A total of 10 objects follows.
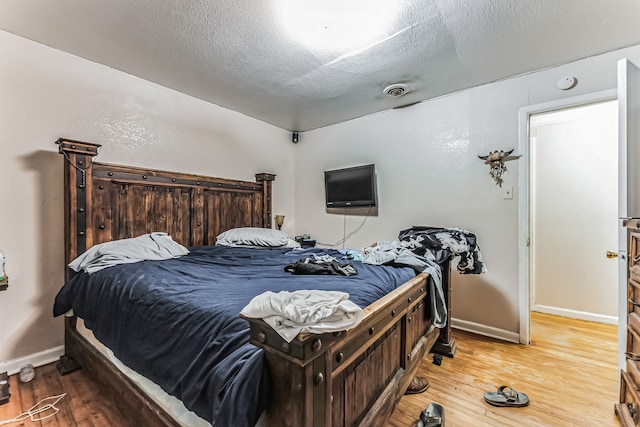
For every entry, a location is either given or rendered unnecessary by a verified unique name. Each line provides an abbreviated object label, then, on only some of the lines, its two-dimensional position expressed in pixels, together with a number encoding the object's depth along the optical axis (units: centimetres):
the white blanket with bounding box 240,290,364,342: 71
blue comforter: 79
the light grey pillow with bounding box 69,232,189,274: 189
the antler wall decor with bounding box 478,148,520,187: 252
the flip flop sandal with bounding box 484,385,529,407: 161
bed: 76
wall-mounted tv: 330
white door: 154
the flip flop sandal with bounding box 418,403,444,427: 142
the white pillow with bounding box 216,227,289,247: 289
